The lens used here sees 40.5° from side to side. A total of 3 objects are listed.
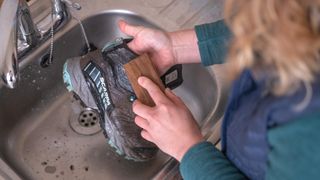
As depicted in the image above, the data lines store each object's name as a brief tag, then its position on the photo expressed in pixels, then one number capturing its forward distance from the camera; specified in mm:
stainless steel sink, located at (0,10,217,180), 809
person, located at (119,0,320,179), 357
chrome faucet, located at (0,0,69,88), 596
